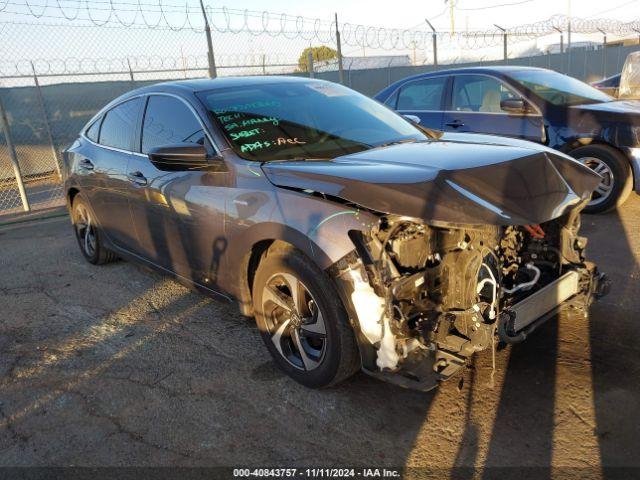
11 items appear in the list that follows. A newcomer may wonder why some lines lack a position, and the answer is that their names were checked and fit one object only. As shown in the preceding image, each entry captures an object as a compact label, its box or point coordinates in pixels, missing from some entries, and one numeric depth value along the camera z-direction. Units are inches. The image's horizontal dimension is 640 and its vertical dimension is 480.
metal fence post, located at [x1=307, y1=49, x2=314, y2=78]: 437.7
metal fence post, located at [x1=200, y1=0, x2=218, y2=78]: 367.2
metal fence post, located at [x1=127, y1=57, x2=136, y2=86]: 416.6
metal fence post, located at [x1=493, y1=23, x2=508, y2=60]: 575.5
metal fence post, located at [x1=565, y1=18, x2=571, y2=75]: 801.1
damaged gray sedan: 99.8
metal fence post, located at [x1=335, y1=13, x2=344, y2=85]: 444.1
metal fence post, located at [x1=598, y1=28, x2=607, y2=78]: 886.8
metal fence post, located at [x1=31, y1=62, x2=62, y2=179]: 404.5
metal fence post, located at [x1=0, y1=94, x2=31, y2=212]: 317.4
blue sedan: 231.6
